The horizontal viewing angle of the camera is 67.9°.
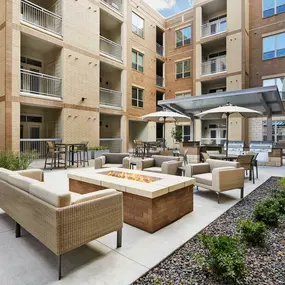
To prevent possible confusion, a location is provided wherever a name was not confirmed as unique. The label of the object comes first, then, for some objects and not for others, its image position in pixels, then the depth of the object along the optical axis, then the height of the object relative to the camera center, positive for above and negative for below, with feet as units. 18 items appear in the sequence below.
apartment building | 35.99 +18.06
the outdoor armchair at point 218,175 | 15.43 -2.75
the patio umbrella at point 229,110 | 23.52 +3.53
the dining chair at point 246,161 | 21.95 -2.11
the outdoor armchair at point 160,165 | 18.97 -2.35
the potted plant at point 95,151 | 41.15 -2.16
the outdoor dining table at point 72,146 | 31.13 -0.92
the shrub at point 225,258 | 6.77 -3.93
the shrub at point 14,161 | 21.10 -2.23
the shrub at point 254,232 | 9.22 -4.04
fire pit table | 10.68 -3.01
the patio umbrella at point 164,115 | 29.77 +3.63
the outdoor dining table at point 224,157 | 24.53 -1.89
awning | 31.50 +7.02
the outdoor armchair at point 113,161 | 22.68 -2.30
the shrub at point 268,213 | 11.34 -3.93
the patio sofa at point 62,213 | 7.11 -2.74
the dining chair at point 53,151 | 29.34 -1.50
